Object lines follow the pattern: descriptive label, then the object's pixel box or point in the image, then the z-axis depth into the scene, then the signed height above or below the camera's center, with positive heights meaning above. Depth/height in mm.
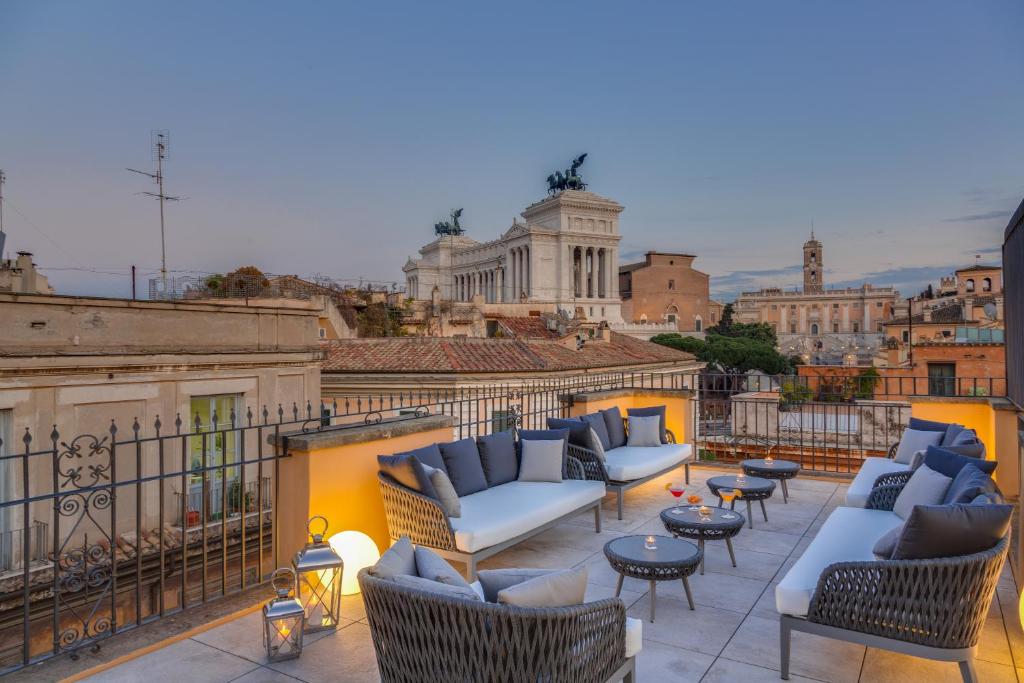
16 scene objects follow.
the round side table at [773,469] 6566 -1410
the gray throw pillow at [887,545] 3258 -1120
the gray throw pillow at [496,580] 2627 -1035
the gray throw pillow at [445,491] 4566 -1133
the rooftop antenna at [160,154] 19219 +6016
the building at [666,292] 69688 +5420
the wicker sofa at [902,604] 2834 -1292
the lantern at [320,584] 3549 -1481
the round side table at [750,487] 5727 -1387
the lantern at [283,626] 3250 -1537
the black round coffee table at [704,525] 4406 -1349
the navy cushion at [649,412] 7973 -943
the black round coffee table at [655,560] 3688 -1347
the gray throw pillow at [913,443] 6176 -1069
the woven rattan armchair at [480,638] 2238 -1133
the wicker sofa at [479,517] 4340 -1357
